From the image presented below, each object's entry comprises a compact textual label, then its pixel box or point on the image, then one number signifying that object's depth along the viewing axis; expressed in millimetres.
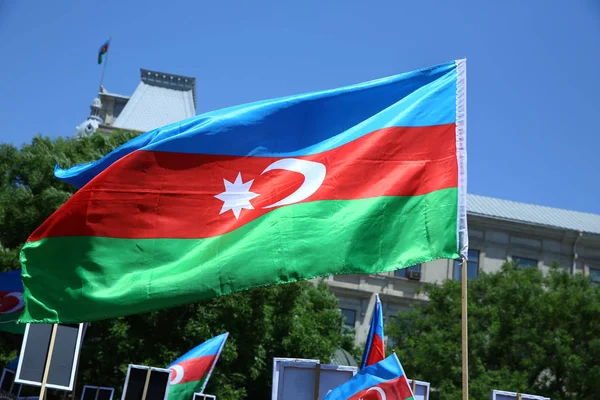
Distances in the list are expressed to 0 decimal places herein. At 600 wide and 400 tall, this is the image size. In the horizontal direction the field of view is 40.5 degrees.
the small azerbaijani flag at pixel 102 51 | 57784
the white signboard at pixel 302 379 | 8703
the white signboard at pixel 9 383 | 18438
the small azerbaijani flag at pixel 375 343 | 12548
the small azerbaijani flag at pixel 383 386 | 8234
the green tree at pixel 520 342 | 26031
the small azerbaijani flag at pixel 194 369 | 14312
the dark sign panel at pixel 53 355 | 9586
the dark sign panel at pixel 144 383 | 11438
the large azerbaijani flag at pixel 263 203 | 6836
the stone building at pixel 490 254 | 41500
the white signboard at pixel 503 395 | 9320
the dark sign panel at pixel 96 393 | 16344
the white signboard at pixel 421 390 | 11070
